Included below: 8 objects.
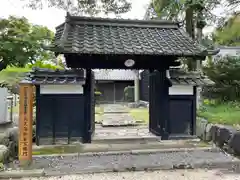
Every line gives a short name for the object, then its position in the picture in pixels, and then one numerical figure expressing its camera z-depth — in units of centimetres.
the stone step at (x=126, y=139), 738
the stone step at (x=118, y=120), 1066
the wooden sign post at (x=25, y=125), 546
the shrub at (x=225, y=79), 1126
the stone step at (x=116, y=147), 646
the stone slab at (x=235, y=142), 605
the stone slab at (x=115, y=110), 1620
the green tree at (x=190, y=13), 1029
